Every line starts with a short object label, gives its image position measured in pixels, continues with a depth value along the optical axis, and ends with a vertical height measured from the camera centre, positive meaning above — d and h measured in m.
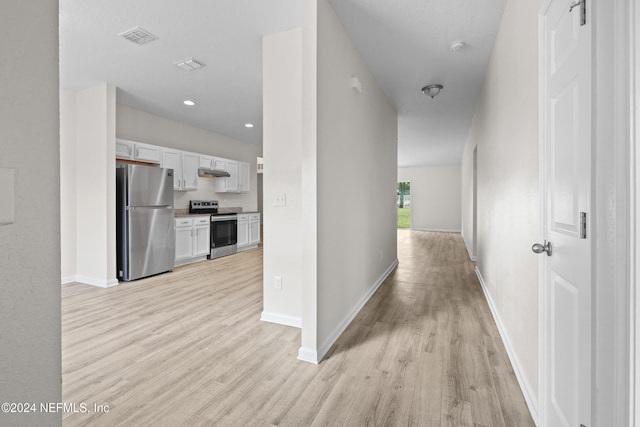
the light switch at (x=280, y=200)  2.81 +0.12
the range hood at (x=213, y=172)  6.05 +0.83
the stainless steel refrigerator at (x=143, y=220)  4.22 -0.10
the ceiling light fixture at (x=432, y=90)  3.85 +1.58
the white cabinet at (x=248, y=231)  6.69 -0.40
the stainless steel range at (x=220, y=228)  5.97 -0.30
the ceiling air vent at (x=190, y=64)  3.31 +1.65
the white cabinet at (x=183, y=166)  5.38 +0.86
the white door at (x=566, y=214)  1.04 -0.01
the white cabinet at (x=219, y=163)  6.36 +1.07
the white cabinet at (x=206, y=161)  6.07 +1.05
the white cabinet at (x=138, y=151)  4.56 +0.98
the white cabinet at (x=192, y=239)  5.24 -0.46
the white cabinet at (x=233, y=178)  6.68 +0.82
